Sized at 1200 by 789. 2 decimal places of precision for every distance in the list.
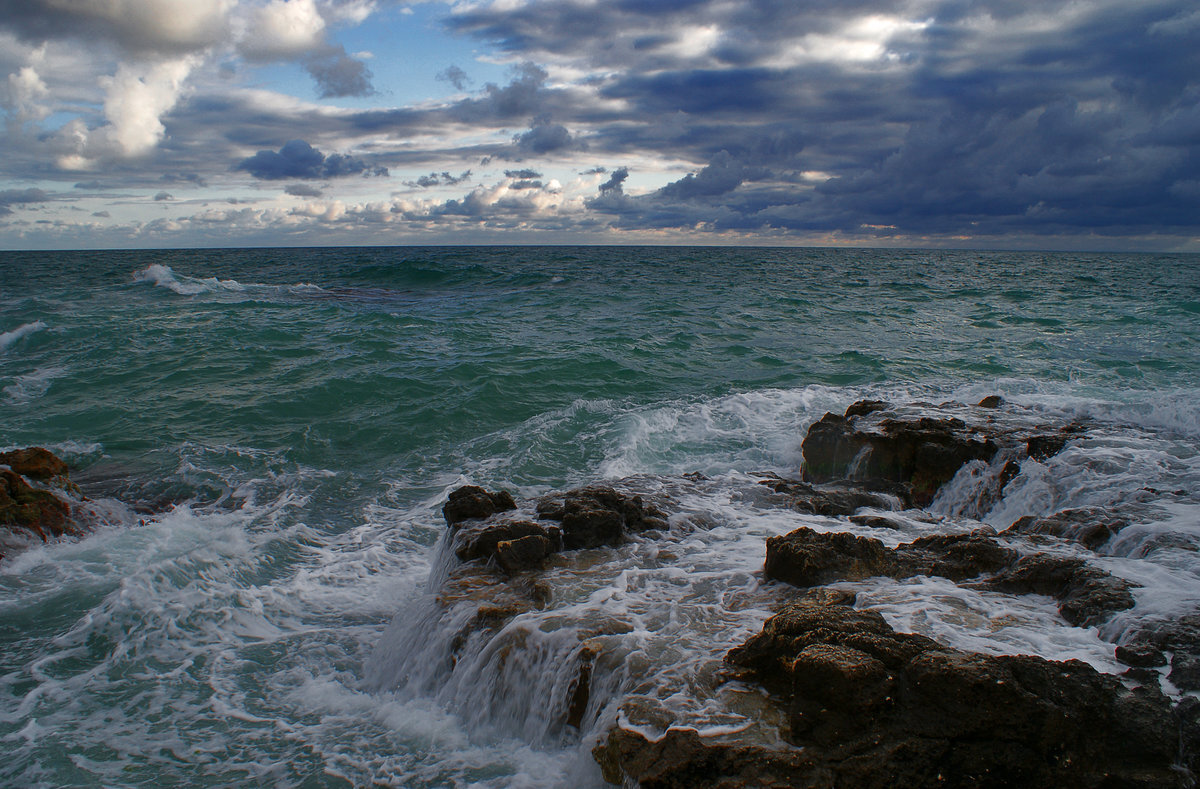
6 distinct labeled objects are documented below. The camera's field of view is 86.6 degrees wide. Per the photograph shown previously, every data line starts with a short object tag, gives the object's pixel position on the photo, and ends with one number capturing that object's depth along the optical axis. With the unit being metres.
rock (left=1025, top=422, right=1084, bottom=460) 7.77
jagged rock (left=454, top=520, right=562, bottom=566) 6.07
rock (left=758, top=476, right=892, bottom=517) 7.20
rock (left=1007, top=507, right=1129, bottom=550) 5.71
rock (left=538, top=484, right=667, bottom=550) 6.23
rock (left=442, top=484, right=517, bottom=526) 6.76
